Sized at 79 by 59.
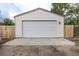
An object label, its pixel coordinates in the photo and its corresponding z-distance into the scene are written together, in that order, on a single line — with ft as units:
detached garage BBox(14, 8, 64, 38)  15.80
